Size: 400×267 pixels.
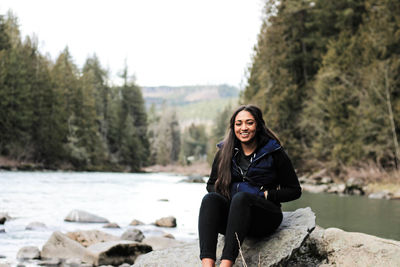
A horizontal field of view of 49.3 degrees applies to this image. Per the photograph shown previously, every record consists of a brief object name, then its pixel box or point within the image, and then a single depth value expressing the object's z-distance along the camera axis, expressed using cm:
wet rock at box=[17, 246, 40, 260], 545
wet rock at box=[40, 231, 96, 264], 548
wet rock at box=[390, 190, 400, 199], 1514
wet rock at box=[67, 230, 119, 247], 662
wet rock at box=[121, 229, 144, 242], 696
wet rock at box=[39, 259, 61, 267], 516
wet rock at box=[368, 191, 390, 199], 1548
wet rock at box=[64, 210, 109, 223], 910
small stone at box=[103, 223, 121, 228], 848
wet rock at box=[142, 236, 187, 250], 654
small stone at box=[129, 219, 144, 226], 911
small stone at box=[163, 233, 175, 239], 735
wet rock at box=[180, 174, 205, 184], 3061
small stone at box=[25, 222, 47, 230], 779
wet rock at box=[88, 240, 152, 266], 536
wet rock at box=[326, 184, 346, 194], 1812
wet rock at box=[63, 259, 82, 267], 520
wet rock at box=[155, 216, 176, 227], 888
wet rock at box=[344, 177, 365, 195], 1743
